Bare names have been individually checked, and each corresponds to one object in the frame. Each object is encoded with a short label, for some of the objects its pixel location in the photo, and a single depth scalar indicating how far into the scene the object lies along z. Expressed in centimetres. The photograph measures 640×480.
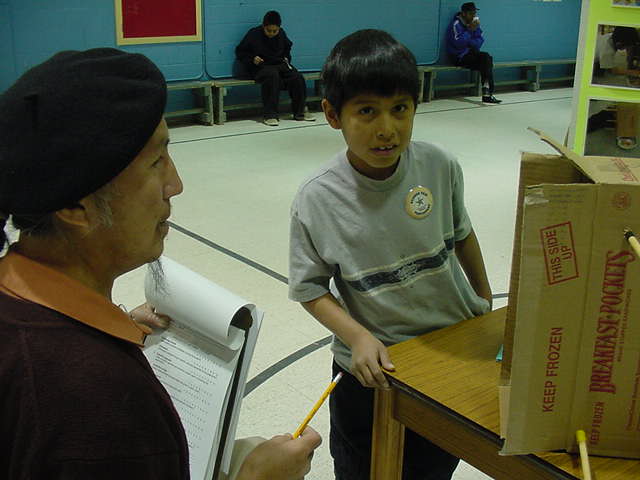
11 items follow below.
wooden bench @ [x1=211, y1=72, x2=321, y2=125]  673
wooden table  99
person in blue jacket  840
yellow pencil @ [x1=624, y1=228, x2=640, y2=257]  86
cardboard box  88
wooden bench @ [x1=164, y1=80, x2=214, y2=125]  658
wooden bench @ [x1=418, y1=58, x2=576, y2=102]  841
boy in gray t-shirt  137
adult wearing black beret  70
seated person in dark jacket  681
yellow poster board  238
